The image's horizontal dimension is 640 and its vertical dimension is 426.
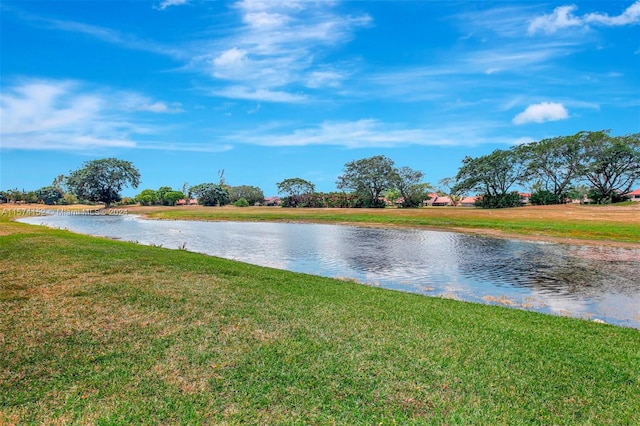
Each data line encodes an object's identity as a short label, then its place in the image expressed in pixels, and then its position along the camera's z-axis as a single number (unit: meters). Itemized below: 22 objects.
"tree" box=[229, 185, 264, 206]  124.81
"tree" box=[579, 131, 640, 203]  69.12
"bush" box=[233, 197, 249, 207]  106.50
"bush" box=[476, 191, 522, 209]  80.12
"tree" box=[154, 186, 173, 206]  117.07
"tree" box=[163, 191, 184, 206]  114.21
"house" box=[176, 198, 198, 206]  124.93
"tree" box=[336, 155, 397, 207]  89.12
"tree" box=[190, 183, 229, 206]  112.88
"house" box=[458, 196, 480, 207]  131.12
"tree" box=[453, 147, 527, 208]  80.19
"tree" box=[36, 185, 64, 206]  110.01
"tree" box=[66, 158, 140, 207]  103.25
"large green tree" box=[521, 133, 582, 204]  74.25
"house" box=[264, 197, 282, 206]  135.82
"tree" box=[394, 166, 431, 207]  90.00
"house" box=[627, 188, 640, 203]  111.31
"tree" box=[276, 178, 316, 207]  102.87
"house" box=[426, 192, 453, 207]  131.49
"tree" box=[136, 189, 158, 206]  117.38
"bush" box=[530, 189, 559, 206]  77.75
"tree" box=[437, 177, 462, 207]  86.39
